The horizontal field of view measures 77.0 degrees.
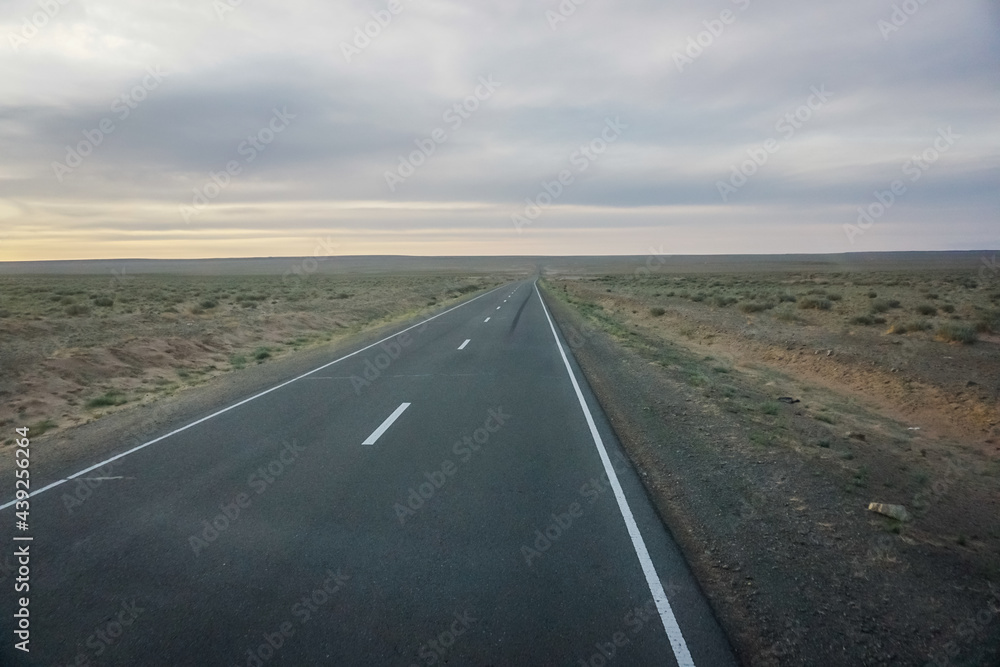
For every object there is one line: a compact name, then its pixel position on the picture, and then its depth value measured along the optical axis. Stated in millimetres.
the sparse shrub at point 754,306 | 33156
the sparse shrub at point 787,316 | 27578
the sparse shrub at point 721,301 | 38294
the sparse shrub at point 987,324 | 21125
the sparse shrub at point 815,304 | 31122
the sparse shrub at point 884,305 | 28531
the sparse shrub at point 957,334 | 18766
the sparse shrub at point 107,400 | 12258
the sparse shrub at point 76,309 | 30830
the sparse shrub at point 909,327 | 21297
